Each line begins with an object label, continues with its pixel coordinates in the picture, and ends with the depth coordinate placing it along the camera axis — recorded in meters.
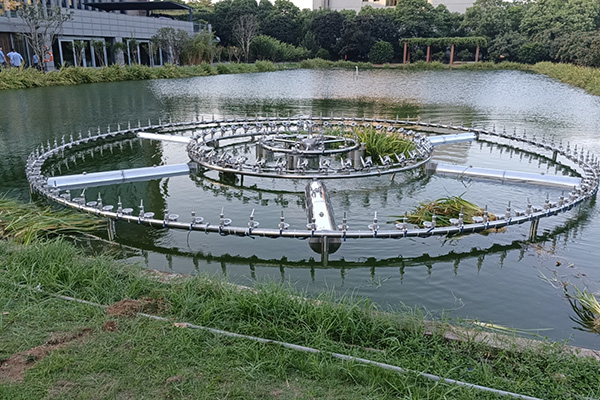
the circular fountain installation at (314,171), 7.68
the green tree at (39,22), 30.64
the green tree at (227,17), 62.39
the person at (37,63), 32.00
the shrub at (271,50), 58.28
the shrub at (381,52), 63.31
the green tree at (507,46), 59.12
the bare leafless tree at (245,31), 57.38
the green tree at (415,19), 66.69
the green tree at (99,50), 38.81
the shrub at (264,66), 49.50
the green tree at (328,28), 65.06
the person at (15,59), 31.03
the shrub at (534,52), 56.53
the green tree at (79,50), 37.03
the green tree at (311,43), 65.25
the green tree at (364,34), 63.25
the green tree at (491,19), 63.38
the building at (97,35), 34.22
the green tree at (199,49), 45.84
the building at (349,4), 92.81
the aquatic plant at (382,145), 12.58
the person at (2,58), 30.59
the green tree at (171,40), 43.97
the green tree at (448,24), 68.69
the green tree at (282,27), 67.88
